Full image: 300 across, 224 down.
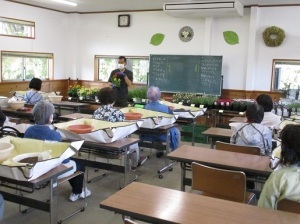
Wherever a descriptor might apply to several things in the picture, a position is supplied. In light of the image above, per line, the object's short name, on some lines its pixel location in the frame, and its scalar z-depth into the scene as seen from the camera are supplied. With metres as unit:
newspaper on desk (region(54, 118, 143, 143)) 2.99
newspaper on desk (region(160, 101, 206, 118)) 4.79
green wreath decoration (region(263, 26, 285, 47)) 6.62
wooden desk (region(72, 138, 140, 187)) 3.01
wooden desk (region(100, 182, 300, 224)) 1.53
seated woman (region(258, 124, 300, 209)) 1.77
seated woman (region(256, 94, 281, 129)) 3.75
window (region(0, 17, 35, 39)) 7.17
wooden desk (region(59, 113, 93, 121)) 4.28
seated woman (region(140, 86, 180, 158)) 4.45
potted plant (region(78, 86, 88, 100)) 6.93
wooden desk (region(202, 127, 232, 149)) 3.57
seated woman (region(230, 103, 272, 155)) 3.00
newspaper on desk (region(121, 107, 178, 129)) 3.90
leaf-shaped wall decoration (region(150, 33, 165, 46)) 7.92
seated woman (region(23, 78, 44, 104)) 5.34
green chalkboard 7.28
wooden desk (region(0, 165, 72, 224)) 2.07
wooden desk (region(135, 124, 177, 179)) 4.07
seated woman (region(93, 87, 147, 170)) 3.57
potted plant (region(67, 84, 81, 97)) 7.10
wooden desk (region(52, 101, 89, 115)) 5.93
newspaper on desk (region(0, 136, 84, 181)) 1.98
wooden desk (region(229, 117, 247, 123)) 4.62
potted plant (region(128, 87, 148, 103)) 6.81
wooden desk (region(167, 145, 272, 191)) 2.36
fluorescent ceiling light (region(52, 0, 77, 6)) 7.05
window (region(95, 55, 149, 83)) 8.30
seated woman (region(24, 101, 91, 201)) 2.71
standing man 5.97
